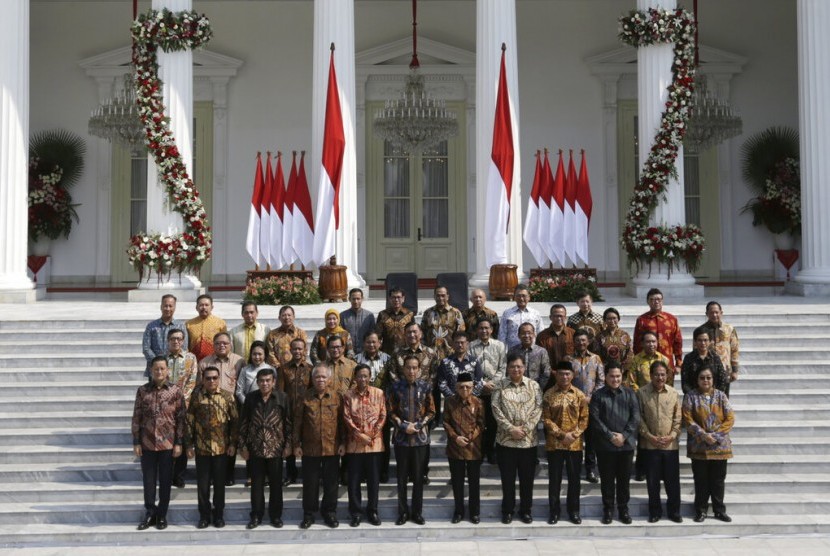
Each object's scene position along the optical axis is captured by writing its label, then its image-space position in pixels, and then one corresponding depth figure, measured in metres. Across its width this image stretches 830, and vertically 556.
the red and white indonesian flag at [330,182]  13.75
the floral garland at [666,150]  14.62
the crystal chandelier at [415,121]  16.36
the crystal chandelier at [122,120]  16.77
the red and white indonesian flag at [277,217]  14.04
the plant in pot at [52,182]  18.72
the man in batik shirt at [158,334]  8.11
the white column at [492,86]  14.55
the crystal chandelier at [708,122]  16.97
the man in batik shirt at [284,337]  8.11
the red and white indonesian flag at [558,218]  14.34
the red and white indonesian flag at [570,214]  14.35
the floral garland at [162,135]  14.49
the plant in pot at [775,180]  18.58
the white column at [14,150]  14.20
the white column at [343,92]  14.34
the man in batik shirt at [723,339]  8.12
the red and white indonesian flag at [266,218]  14.06
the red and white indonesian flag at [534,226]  14.34
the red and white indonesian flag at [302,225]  14.02
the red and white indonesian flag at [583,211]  14.34
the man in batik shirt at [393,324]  8.55
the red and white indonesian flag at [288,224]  14.04
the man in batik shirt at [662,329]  8.37
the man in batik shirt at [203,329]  8.30
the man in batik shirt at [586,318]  8.27
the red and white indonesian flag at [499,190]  14.09
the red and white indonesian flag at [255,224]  13.97
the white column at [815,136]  14.73
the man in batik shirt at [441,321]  8.55
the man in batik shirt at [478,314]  8.60
